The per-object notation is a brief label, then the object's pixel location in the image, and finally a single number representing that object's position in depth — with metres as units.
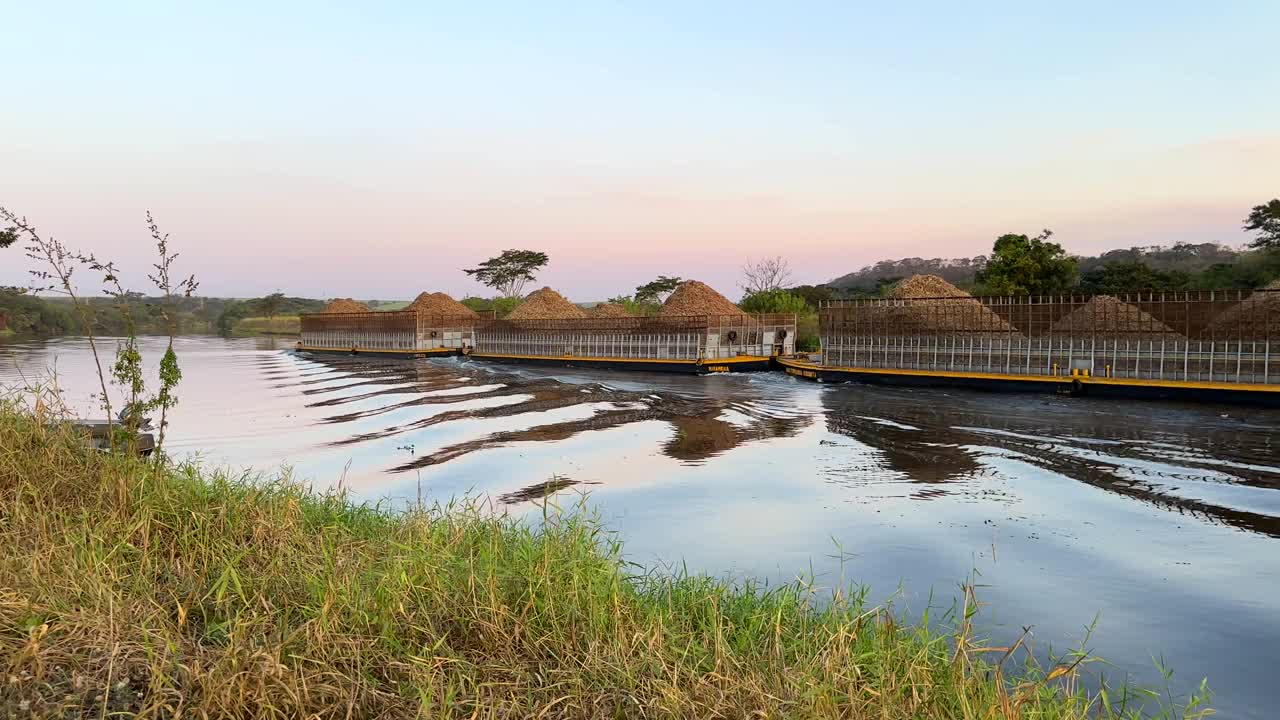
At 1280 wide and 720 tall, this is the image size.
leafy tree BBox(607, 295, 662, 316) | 67.29
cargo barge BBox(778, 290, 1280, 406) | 21.12
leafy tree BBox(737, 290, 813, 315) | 53.97
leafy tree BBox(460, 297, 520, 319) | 80.44
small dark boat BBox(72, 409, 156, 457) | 10.44
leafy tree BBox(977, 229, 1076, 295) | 43.16
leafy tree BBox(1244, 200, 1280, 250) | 48.72
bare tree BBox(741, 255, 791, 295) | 68.19
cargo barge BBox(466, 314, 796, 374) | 36.62
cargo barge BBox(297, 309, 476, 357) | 51.72
